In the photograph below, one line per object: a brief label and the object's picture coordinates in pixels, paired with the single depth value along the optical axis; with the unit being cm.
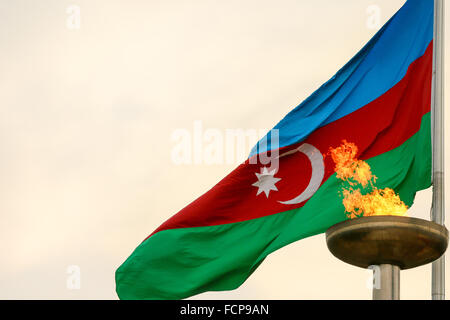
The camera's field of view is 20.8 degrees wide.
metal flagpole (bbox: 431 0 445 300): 2286
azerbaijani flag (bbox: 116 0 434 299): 2503
